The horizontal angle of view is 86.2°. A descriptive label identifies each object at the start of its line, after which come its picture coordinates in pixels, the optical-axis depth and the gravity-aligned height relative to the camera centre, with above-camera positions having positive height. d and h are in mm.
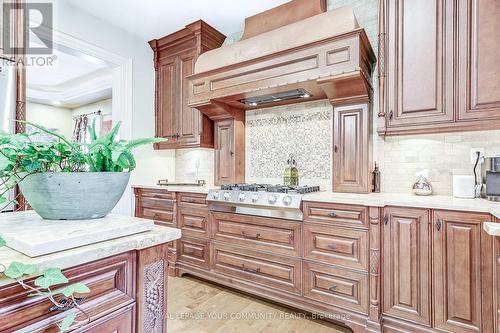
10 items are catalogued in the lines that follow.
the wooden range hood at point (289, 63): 2109 +940
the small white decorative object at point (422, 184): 2156 -142
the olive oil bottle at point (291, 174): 2740 -74
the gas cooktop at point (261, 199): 2164 -283
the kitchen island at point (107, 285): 605 -326
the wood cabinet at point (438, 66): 1813 +740
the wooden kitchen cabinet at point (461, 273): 1580 -651
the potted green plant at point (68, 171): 817 -15
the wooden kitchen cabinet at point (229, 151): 3195 +192
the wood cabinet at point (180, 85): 3266 +1076
